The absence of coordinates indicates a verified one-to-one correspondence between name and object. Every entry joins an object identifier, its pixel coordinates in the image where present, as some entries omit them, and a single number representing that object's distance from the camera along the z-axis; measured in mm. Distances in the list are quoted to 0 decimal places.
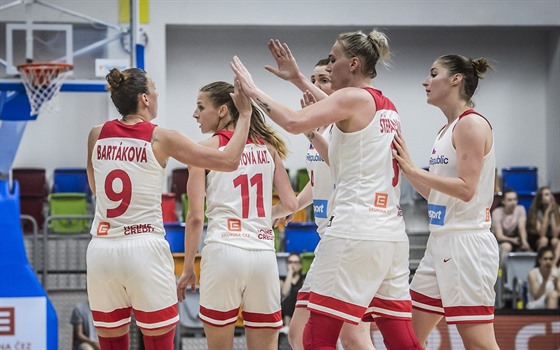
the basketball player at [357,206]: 7343
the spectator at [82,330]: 16154
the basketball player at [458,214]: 7905
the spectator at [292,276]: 16449
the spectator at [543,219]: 19781
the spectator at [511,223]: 20087
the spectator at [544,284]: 17252
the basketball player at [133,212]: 7892
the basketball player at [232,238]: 8537
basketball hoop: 15656
